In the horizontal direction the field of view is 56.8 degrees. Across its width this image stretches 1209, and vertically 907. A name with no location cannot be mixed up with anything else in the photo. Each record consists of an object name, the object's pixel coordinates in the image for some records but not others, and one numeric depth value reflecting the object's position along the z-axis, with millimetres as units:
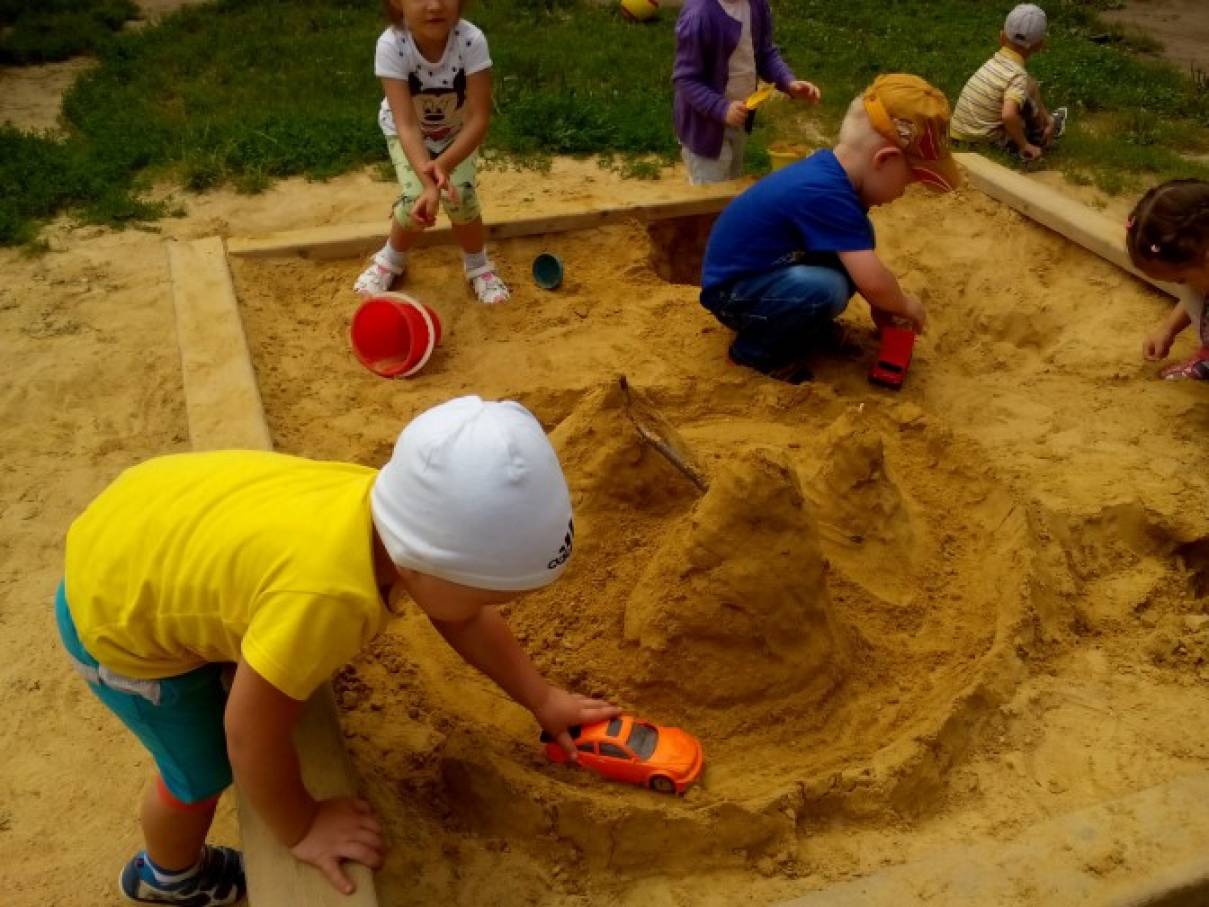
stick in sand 2805
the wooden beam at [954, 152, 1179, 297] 4129
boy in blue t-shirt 3330
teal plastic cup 4152
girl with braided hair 3226
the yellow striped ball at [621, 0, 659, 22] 8055
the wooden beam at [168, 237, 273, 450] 3002
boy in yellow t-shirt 1598
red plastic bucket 3623
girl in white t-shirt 3725
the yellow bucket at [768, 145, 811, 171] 4352
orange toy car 2184
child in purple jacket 4441
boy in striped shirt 5559
